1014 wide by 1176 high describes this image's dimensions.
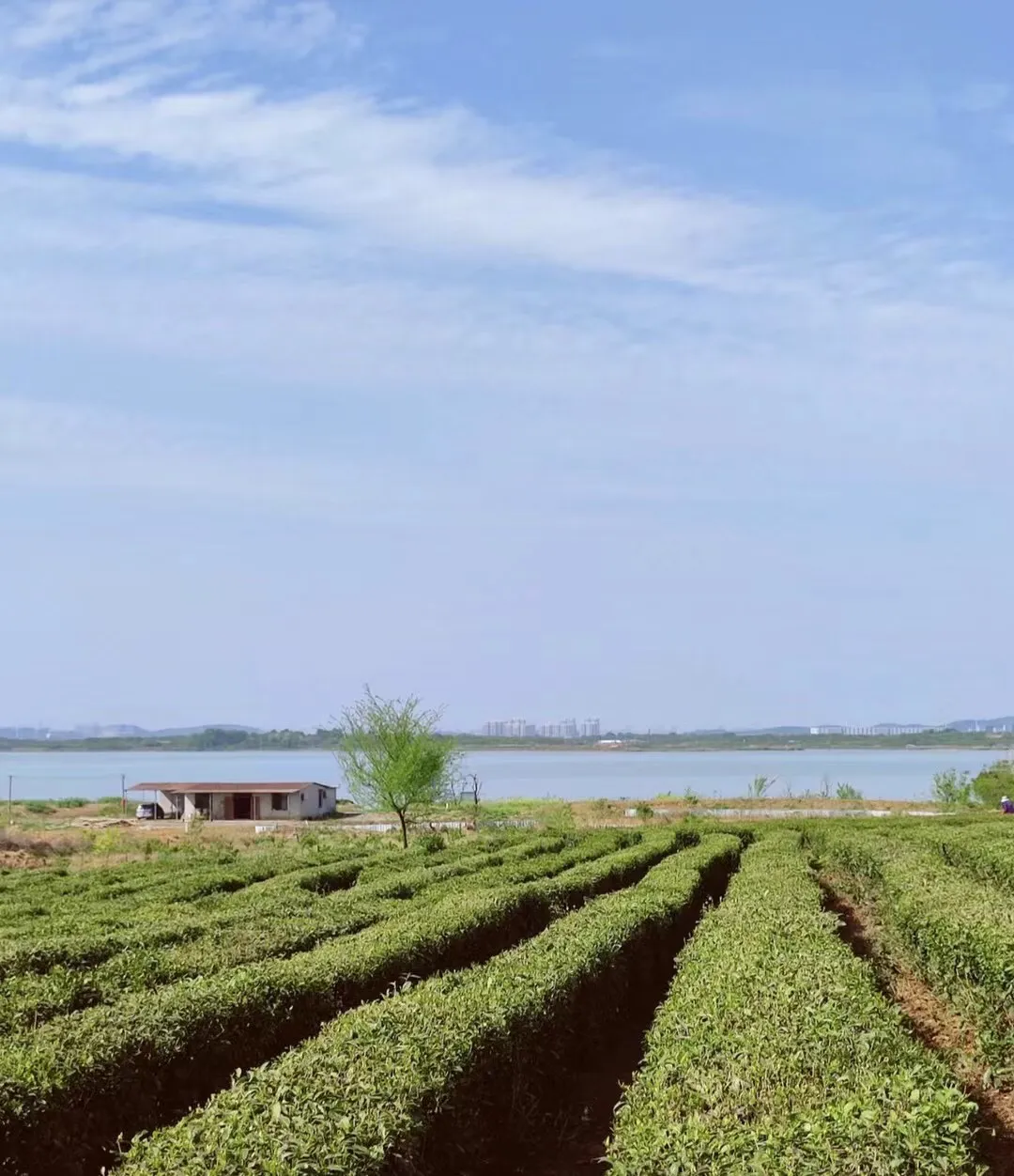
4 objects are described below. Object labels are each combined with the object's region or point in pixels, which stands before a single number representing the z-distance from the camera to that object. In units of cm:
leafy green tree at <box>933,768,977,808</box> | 6016
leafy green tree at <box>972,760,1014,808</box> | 5681
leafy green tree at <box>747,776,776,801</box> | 6184
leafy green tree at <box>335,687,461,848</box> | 4297
